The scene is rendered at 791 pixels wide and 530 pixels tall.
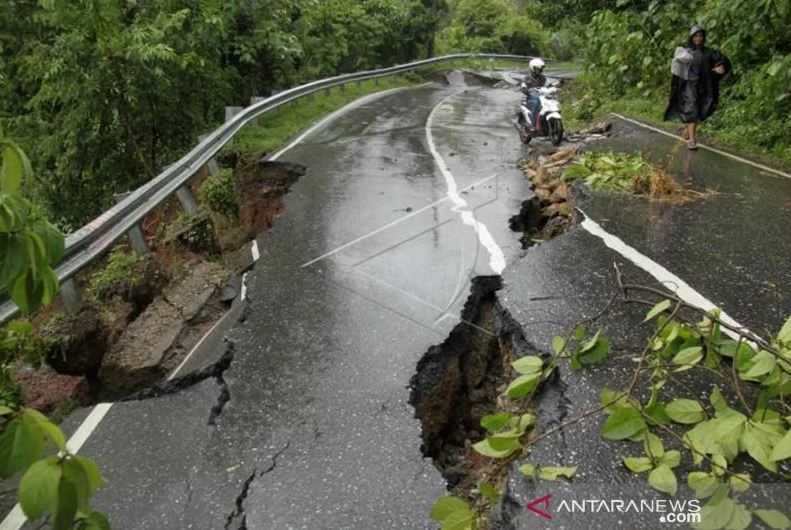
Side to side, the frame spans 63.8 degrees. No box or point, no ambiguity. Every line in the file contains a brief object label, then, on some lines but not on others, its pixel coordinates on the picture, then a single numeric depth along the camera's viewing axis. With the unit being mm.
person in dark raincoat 9477
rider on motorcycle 11375
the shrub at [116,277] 5766
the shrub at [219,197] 8227
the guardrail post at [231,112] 11862
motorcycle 10969
